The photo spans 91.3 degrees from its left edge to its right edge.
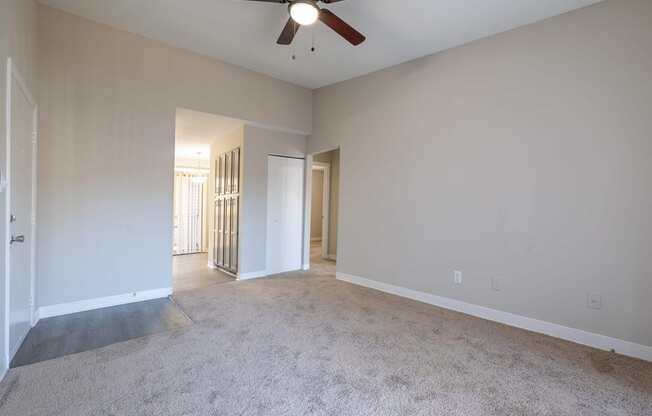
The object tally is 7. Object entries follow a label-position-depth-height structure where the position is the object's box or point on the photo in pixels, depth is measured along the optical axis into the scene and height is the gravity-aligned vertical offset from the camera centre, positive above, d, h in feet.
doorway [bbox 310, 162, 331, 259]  22.29 -0.59
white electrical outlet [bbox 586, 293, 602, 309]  8.80 -2.54
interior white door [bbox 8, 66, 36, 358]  7.31 -0.43
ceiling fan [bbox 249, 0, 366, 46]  7.81 +4.82
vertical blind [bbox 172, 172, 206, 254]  24.82 -1.08
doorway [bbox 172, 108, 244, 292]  15.56 +0.12
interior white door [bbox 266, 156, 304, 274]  16.57 -0.61
